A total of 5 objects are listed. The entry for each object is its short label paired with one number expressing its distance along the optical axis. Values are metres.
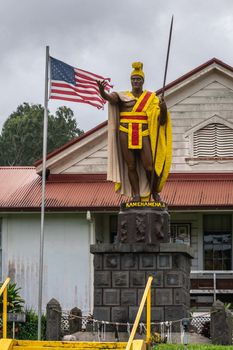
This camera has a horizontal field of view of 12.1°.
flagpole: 26.59
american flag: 28.27
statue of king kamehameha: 19.64
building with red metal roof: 31.70
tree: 77.81
